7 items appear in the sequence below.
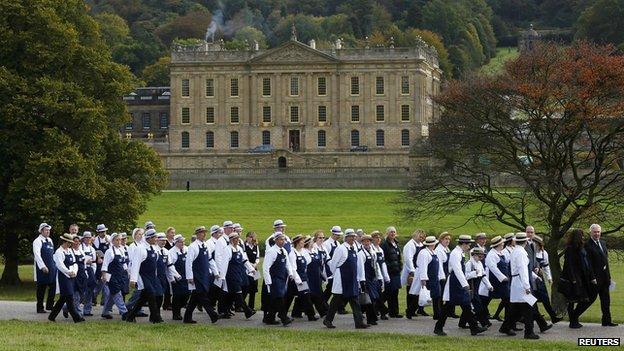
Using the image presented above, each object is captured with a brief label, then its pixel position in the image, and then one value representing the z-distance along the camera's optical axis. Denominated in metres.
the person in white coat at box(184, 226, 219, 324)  25.16
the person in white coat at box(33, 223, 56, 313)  26.61
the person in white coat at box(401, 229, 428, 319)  26.73
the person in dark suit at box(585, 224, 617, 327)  24.05
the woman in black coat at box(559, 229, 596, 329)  23.84
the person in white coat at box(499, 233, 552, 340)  22.61
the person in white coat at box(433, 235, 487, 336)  23.12
